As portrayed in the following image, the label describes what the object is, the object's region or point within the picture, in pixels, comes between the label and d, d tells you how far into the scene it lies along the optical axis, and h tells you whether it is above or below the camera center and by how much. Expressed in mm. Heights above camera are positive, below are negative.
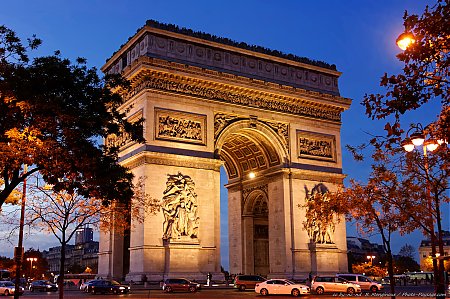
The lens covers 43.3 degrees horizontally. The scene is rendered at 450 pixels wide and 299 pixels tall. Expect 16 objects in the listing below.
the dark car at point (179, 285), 35419 -1683
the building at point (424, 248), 137375 +1801
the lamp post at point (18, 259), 22600 +34
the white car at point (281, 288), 36812 -1983
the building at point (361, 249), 114631 +1796
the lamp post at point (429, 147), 12562 +2550
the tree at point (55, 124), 19141 +4672
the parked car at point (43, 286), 58375 -2682
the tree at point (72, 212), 27312 +2320
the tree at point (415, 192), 20048 +2671
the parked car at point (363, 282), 40875 -1856
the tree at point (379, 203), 25516 +2514
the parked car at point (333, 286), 39875 -2048
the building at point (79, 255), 135375 +1136
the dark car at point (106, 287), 36688 -1854
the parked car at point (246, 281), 41781 -1740
